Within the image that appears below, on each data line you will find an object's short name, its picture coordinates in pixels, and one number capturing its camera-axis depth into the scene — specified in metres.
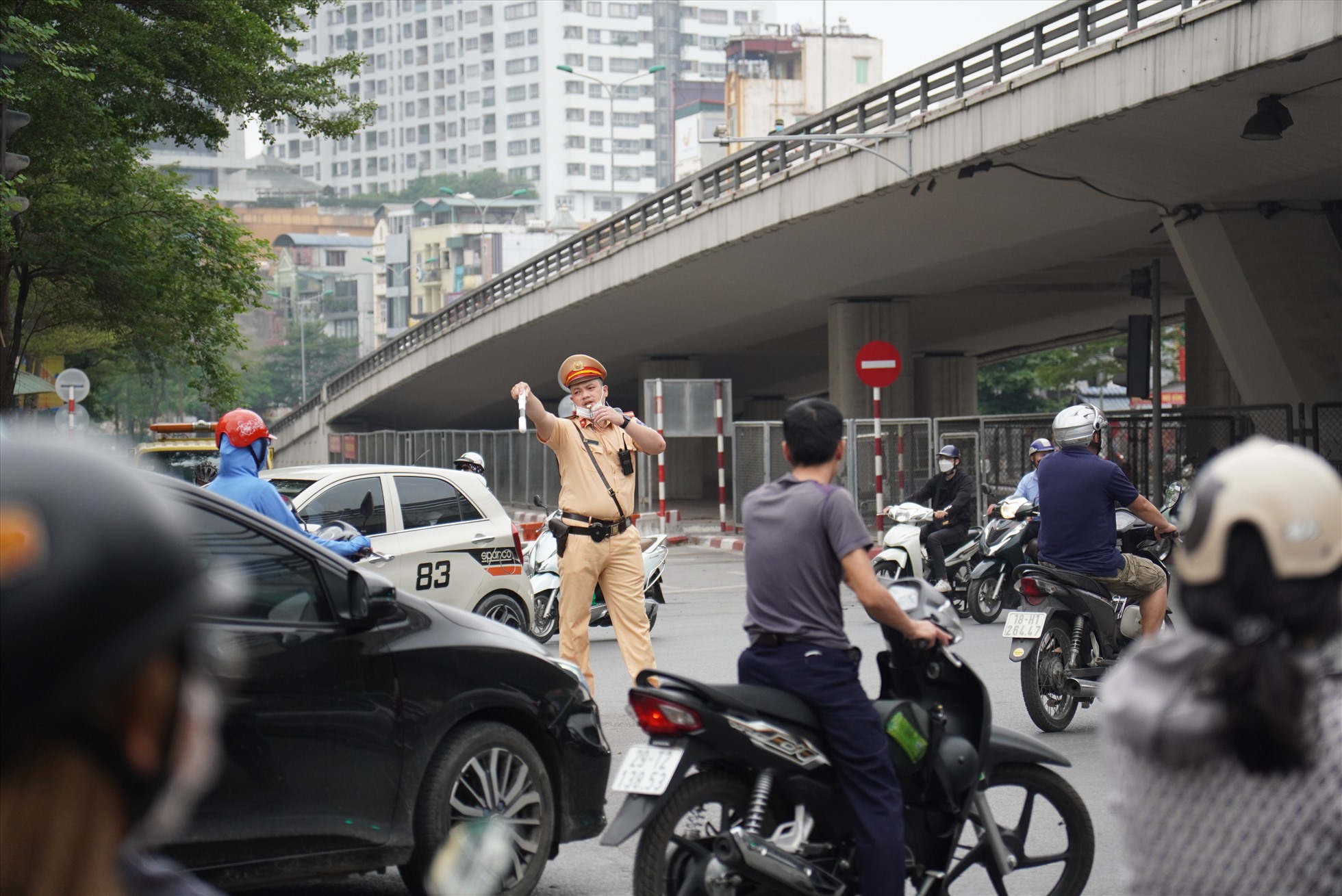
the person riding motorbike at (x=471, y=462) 16.20
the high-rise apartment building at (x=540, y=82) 158.25
